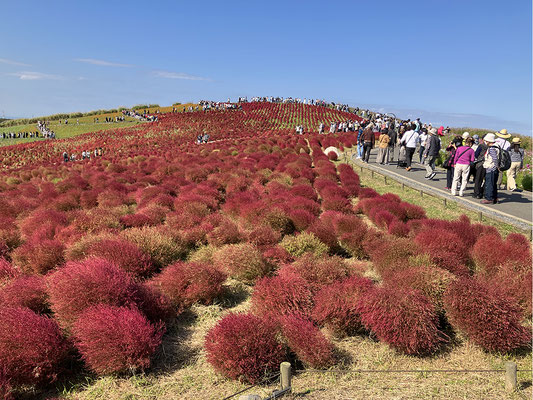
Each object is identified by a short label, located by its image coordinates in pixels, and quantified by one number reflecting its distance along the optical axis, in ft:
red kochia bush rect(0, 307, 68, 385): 12.12
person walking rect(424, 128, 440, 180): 45.01
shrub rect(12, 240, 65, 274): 21.32
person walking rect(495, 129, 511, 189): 38.01
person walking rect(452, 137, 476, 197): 35.88
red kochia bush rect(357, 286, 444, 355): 14.23
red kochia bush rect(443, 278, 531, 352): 14.14
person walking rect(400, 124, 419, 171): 49.53
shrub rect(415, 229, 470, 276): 19.13
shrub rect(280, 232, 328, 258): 23.68
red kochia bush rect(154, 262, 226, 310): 18.28
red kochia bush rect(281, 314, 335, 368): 13.69
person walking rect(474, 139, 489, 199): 35.51
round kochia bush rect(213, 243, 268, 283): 21.06
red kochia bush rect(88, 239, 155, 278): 20.02
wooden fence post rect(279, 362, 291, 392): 12.14
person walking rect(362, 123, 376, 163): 58.22
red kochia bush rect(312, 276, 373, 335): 15.75
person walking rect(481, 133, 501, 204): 33.01
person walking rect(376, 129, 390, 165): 57.72
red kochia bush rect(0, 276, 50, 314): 15.64
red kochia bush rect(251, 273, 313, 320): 16.46
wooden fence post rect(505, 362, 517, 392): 12.07
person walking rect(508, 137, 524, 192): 39.24
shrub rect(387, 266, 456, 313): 16.52
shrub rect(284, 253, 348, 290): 18.54
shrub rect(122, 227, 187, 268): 22.76
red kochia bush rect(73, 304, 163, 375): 12.81
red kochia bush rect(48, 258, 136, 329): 14.49
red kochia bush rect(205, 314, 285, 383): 12.99
